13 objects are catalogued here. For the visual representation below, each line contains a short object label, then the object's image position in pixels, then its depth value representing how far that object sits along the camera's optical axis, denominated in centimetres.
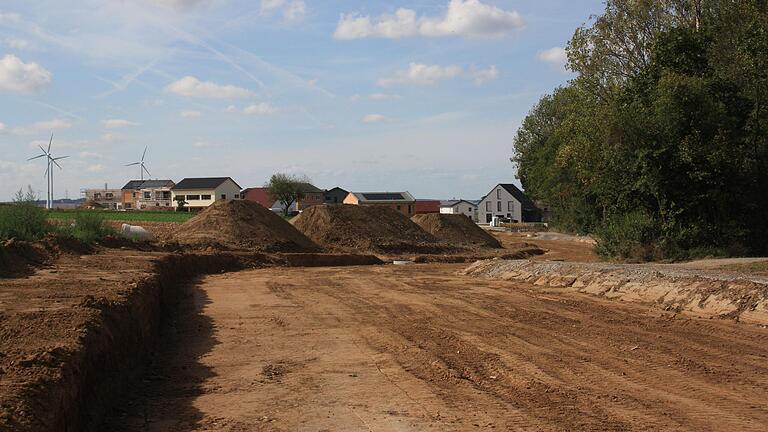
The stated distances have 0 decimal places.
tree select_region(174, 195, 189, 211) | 10499
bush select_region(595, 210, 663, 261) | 2778
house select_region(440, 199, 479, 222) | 13321
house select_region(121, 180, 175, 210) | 12412
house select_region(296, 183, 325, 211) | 11521
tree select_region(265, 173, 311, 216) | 10988
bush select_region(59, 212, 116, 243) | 2633
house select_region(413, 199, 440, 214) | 12412
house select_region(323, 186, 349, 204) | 13408
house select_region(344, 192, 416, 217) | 11825
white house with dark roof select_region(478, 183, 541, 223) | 11296
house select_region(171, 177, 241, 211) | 11194
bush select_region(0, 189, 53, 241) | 2116
